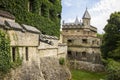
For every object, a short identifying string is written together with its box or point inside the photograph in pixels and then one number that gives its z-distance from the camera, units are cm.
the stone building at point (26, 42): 512
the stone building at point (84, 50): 1526
